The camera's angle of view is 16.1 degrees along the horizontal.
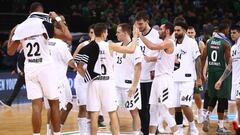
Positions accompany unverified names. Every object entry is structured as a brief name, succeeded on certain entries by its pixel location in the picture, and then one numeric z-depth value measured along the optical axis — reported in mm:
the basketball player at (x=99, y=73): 12891
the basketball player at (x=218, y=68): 16455
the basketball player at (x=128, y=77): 13761
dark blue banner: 24088
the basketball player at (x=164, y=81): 13856
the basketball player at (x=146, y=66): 14608
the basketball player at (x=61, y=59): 14032
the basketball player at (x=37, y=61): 12526
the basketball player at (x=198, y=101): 17960
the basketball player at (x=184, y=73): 14961
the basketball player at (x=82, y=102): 14597
